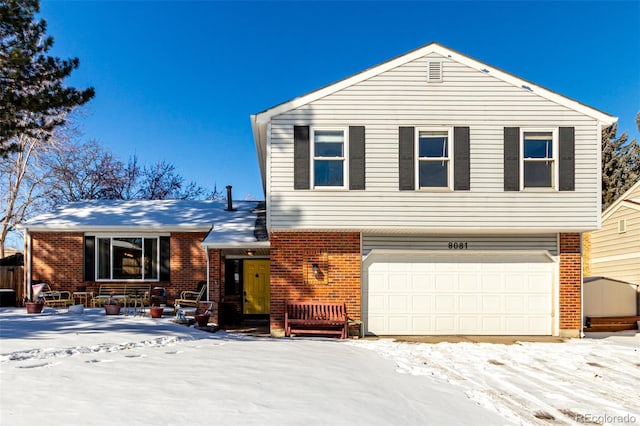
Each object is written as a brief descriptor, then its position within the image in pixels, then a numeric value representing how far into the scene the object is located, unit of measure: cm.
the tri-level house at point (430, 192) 1151
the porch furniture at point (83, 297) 1474
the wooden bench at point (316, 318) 1150
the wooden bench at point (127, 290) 1483
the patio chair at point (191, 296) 1395
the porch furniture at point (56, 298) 1418
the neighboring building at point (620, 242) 1597
